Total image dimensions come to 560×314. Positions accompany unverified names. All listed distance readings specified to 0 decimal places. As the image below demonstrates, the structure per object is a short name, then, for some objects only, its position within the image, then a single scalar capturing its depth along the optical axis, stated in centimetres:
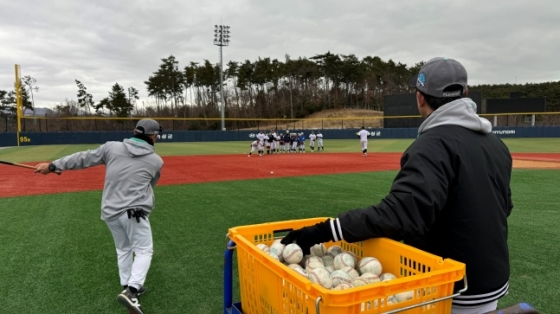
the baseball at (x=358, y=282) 203
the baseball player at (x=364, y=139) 2369
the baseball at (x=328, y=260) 242
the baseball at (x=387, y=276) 212
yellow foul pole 3502
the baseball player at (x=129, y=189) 399
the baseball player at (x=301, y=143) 3023
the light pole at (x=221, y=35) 5516
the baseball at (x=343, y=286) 199
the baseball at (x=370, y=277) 208
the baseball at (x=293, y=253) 229
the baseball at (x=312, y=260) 229
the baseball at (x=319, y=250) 254
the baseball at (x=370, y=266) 222
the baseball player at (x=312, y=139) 3022
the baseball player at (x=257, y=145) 2577
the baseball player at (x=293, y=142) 2974
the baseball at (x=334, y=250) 250
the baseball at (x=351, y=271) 218
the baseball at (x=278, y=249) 233
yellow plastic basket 156
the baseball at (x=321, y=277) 203
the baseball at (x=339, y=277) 208
